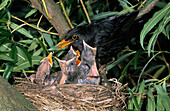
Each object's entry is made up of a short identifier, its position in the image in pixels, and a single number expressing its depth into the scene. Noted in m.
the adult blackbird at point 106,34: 2.07
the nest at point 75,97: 1.96
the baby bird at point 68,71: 2.02
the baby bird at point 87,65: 2.01
